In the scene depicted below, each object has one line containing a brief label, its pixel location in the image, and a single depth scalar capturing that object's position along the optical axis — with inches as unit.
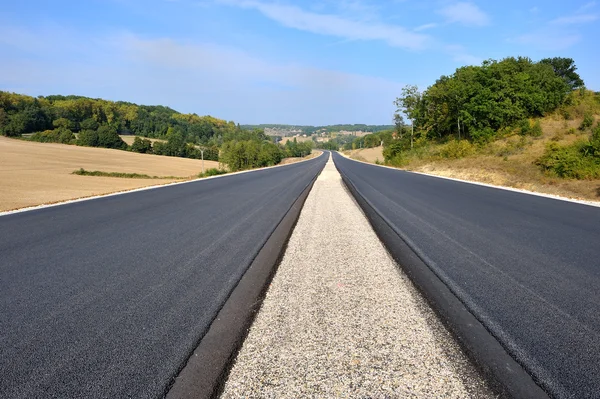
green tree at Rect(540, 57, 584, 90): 2215.8
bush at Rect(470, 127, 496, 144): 1570.9
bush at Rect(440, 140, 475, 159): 1393.9
